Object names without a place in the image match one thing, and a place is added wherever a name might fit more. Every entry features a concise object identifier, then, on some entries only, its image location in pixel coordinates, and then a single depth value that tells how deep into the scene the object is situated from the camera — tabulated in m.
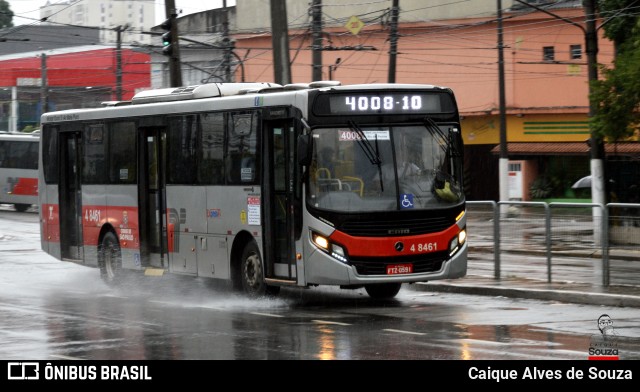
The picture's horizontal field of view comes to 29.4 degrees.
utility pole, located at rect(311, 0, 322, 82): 34.69
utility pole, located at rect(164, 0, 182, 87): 29.44
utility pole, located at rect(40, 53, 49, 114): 62.38
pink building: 52.34
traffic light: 29.42
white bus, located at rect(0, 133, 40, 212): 52.28
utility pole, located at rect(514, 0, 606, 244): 28.83
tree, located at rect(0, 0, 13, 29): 120.19
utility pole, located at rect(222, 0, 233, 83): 39.75
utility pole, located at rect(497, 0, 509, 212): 47.38
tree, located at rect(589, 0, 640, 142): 25.78
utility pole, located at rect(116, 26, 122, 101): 54.78
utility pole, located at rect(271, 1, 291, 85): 26.81
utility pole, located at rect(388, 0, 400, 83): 39.72
